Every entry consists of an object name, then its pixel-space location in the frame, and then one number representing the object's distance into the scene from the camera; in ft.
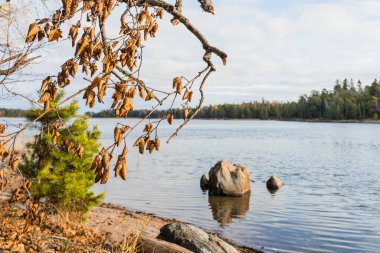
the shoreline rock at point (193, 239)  33.04
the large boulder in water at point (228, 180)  74.33
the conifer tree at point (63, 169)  38.81
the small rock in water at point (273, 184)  84.74
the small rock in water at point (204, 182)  83.90
